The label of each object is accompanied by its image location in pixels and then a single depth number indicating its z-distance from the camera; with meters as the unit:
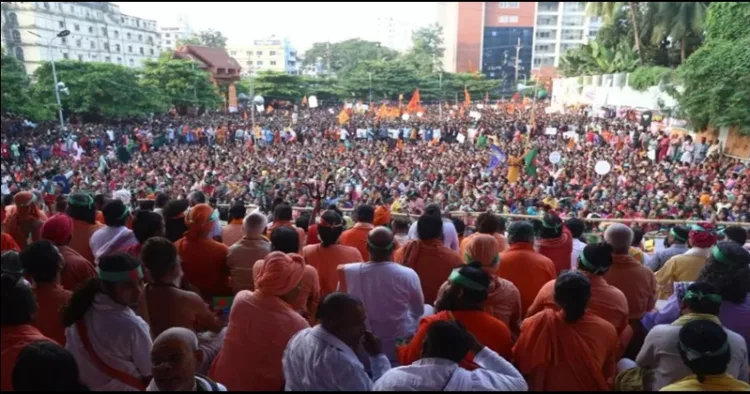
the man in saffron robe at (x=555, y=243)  3.39
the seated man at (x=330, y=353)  1.80
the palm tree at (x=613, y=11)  22.87
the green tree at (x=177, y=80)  22.50
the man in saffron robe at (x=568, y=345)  1.94
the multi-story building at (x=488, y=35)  50.09
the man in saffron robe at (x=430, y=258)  2.98
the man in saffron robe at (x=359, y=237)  3.62
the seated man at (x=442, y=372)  1.62
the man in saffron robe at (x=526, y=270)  2.86
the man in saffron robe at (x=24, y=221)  3.75
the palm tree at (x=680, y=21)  19.34
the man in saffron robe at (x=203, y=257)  2.96
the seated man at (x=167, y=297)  2.20
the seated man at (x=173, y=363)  1.57
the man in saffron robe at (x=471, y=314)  2.04
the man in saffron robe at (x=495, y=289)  2.44
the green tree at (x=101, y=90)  17.75
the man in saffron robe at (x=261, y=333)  2.03
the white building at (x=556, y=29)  55.16
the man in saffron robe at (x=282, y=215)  3.95
